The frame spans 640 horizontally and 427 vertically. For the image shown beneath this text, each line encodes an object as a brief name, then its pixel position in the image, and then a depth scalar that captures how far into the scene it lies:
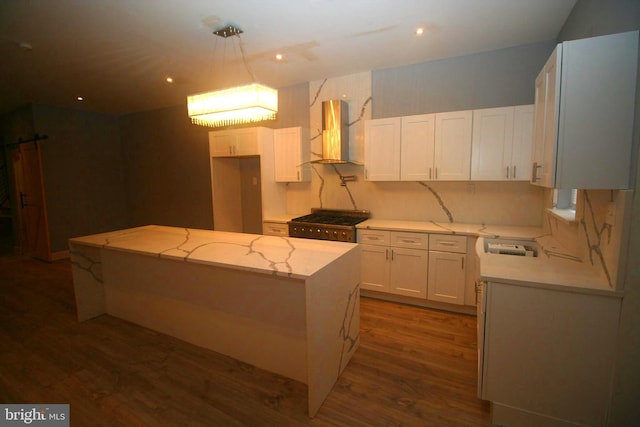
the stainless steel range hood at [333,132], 3.68
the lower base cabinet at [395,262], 3.18
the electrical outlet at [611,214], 1.57
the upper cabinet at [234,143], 4.08
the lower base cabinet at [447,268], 3.01
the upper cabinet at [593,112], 1.47
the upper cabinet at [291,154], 4.09
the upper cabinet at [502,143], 2.85
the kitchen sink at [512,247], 2.47
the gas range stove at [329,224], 3.45
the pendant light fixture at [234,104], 2.15
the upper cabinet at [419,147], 3.11
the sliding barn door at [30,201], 5.17
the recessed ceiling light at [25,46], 2.79
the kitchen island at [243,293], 1.90
